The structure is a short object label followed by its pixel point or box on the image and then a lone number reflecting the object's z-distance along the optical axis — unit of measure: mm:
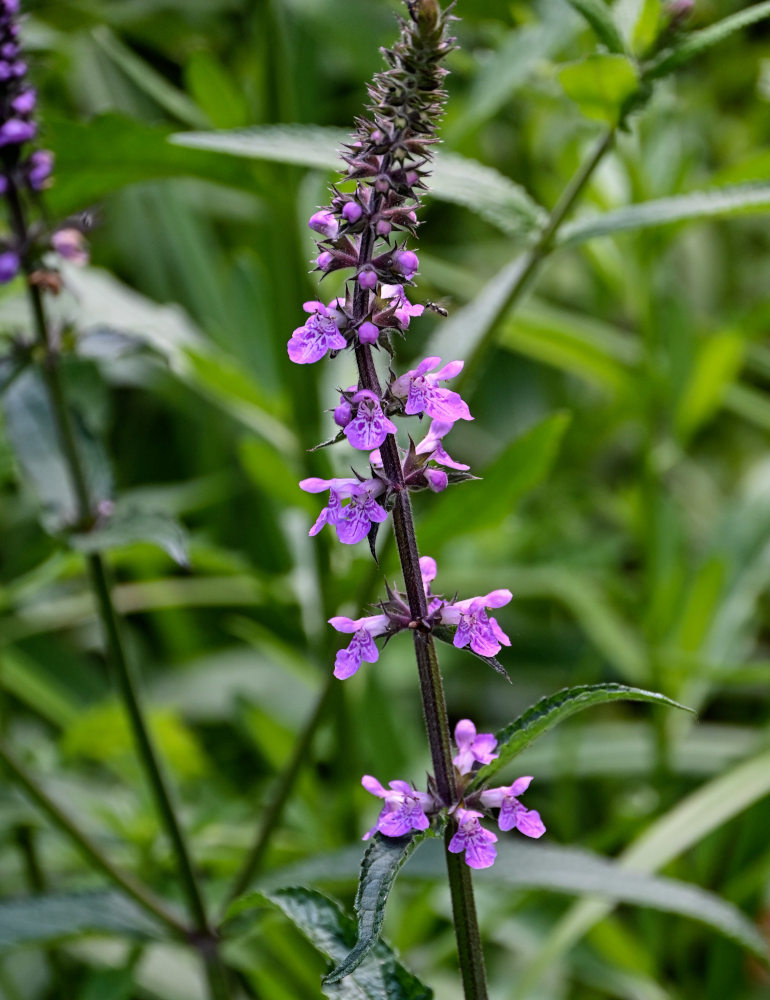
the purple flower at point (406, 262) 605
